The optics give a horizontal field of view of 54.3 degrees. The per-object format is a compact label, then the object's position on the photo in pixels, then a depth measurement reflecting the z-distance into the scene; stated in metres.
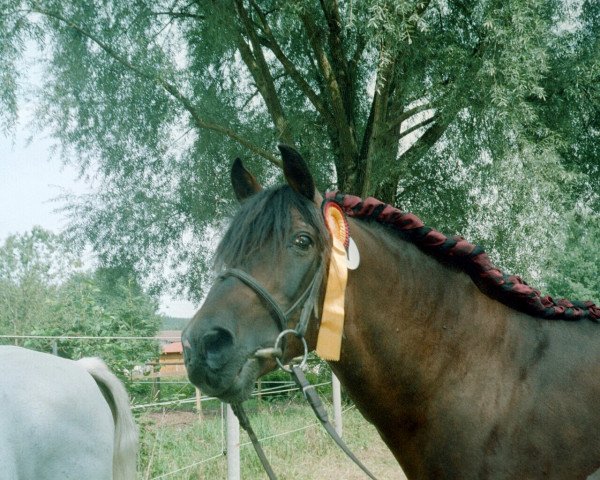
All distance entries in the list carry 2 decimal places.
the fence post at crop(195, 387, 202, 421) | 6.31
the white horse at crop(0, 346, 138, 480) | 2.19
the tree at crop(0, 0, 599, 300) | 8.44
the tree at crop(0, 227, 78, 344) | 8.91
